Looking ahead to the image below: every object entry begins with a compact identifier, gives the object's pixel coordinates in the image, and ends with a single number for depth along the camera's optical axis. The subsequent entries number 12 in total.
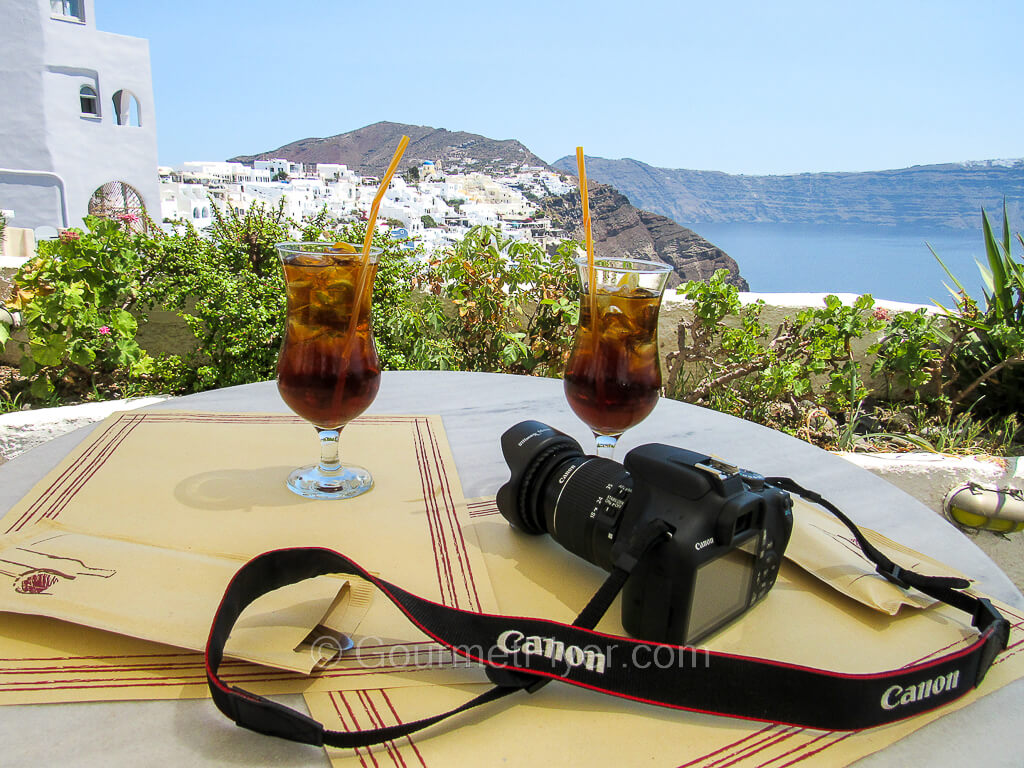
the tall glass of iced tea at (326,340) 0.99
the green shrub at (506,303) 2.91
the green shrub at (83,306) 2.82
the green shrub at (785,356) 2.89
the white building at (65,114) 16.22
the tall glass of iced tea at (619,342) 1.03
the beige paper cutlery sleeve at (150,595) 0.66
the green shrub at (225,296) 2.87
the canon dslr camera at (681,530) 0.67
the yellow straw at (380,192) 0.93
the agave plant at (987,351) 3.02
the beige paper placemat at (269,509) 0.73
